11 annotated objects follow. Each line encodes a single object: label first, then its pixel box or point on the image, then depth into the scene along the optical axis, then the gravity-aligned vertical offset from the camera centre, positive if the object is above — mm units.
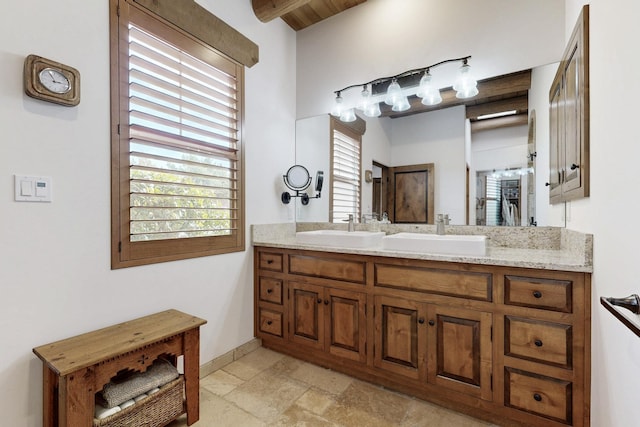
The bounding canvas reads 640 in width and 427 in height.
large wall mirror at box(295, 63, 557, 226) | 1982 +394
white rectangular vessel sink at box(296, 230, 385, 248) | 2031 -202
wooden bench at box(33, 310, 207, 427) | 1182 -684
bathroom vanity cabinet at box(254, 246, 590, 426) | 1378 -684
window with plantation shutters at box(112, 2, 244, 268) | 1633 +425
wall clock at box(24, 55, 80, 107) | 1282 +611
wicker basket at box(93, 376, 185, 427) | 1310 -975
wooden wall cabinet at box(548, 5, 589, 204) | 1295 +474
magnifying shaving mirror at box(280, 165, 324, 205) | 2787 +320
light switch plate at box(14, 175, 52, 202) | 1274 +107
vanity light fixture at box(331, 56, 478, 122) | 2137 +986
